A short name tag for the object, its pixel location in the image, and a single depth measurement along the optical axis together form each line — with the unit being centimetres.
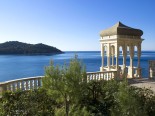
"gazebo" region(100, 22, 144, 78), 1549
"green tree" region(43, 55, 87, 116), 761
